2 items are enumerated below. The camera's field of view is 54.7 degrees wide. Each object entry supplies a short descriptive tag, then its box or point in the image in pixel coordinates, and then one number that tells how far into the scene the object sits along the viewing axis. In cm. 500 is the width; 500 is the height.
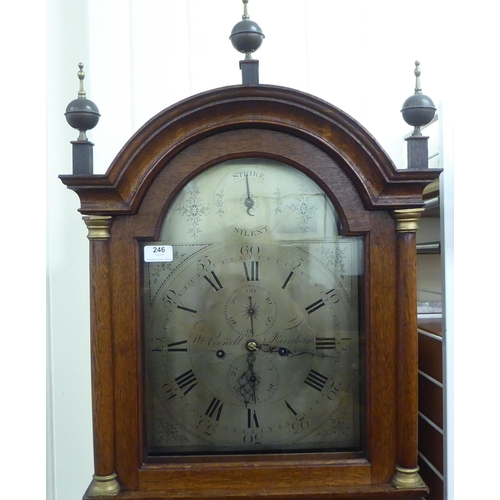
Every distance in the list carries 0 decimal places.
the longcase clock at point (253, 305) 81
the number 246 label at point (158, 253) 85
